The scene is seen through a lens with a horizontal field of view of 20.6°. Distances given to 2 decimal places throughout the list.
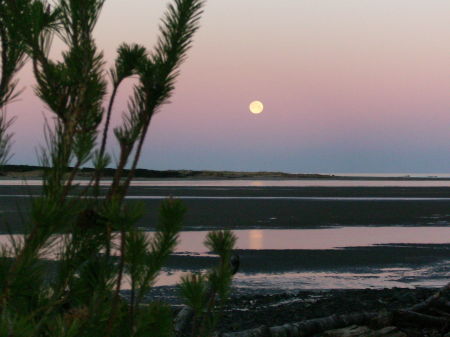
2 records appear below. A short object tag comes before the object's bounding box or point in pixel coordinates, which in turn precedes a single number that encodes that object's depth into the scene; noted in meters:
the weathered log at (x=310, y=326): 11.70
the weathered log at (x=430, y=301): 14.82
